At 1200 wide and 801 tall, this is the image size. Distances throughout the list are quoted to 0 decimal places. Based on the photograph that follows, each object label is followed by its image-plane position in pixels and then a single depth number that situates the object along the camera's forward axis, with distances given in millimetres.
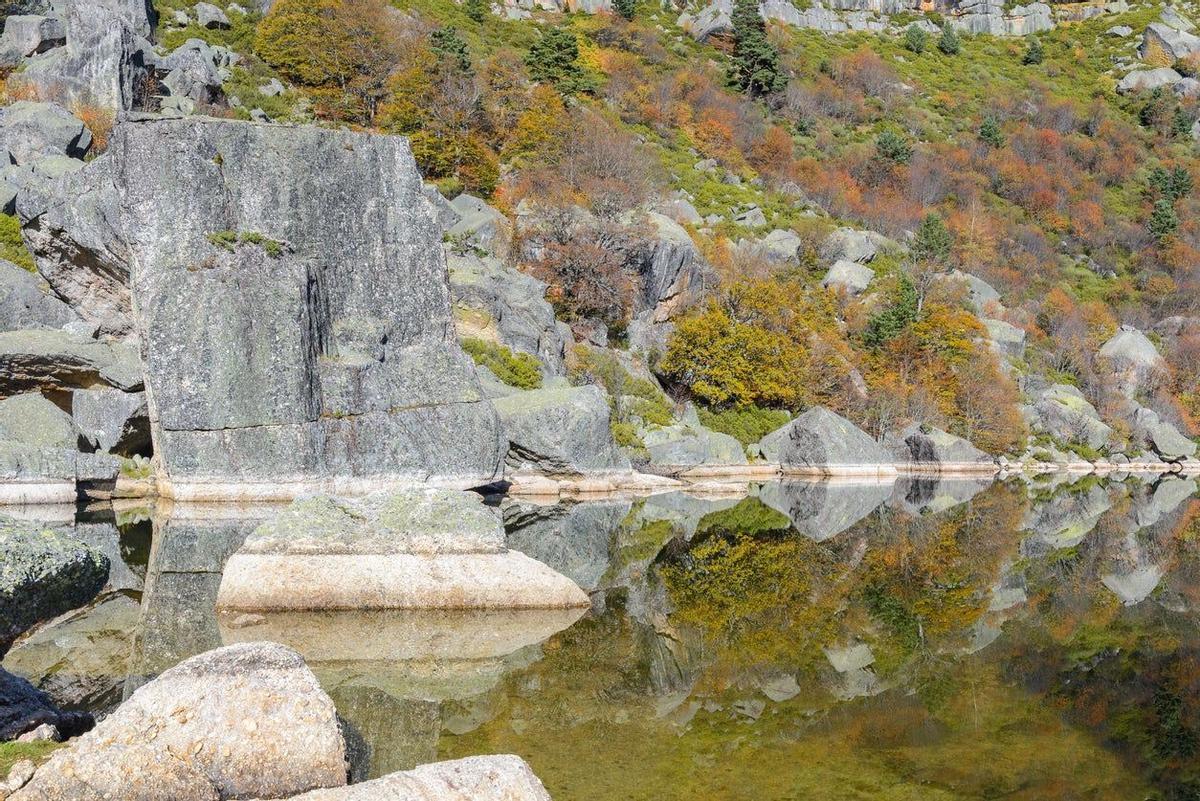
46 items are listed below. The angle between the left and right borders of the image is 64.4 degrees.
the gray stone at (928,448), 59031
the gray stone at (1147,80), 122188
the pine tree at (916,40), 129875
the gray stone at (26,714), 8180
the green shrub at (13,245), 38688
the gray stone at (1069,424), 66750
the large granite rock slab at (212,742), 6719
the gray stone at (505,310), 45219
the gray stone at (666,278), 59250
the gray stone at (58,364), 31609
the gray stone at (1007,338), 72500
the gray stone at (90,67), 54500
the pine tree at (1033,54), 132500
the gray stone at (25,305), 34844
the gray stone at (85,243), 35438
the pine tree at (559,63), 79125
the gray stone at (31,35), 57719
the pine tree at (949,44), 131375
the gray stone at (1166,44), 129250
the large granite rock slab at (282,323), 31453
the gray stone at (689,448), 45469
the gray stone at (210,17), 72375
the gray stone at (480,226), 52750
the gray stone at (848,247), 74500
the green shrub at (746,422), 53031
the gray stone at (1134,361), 75938
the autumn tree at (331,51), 67250
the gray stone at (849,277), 70312
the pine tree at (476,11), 98125
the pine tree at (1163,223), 96688
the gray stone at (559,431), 36406
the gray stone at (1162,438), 68688
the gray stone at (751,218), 75375
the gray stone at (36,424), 29312
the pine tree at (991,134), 104938
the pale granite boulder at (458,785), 6613
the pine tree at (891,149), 94375
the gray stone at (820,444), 49469
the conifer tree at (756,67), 102188
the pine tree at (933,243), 79625
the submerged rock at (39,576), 7027
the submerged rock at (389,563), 14930
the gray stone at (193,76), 59344
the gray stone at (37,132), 45625
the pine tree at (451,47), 69375
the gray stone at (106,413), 32375
